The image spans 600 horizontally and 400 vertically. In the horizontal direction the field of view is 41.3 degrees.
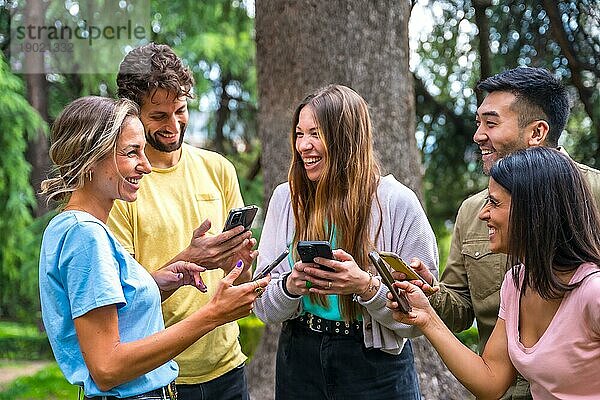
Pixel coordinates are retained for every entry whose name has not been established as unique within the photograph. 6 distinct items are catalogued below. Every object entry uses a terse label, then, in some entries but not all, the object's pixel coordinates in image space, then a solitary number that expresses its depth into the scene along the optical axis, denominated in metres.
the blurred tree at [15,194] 7.59
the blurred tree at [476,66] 5.93
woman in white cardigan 2.63
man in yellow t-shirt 2.84
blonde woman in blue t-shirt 2.05
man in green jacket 2.68
